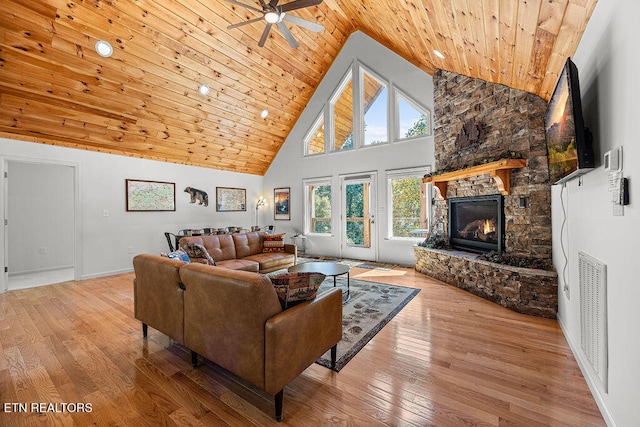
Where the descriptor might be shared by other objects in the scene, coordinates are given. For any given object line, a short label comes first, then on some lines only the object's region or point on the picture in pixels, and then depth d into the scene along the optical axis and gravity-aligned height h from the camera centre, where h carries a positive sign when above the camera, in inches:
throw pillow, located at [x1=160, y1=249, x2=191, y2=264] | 110.6 -17.5
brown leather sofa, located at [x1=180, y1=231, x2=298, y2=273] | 171.2 -28.3
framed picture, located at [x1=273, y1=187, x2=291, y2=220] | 306.8 +11.6
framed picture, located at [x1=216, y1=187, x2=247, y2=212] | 287.1 +15.7
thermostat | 55.3 +10.6
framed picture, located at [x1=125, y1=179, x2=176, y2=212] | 220.7 +16.0
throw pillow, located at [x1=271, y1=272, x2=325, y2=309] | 69.7 -19.4
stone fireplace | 126.5 +13.4
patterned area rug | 94.7 -47.3
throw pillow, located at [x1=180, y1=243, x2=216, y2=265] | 146.0 -20.9
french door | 245.1 -4.4
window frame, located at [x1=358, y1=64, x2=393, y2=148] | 234.9 +102.3
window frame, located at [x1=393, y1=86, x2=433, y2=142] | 214.8 +83.1
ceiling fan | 121.6 +94.7
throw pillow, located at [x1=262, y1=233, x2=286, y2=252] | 207.9 -23.5
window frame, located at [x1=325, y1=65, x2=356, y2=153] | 258.7 +106.6
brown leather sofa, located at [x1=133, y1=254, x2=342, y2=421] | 63.1 -29.0
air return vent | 64.1 -27.1
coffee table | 142.1 -30.8
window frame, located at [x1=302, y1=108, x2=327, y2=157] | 276.1 +84.4
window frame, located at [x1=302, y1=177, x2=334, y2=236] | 287.4 +6.2
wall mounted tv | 66.2 +21.5
